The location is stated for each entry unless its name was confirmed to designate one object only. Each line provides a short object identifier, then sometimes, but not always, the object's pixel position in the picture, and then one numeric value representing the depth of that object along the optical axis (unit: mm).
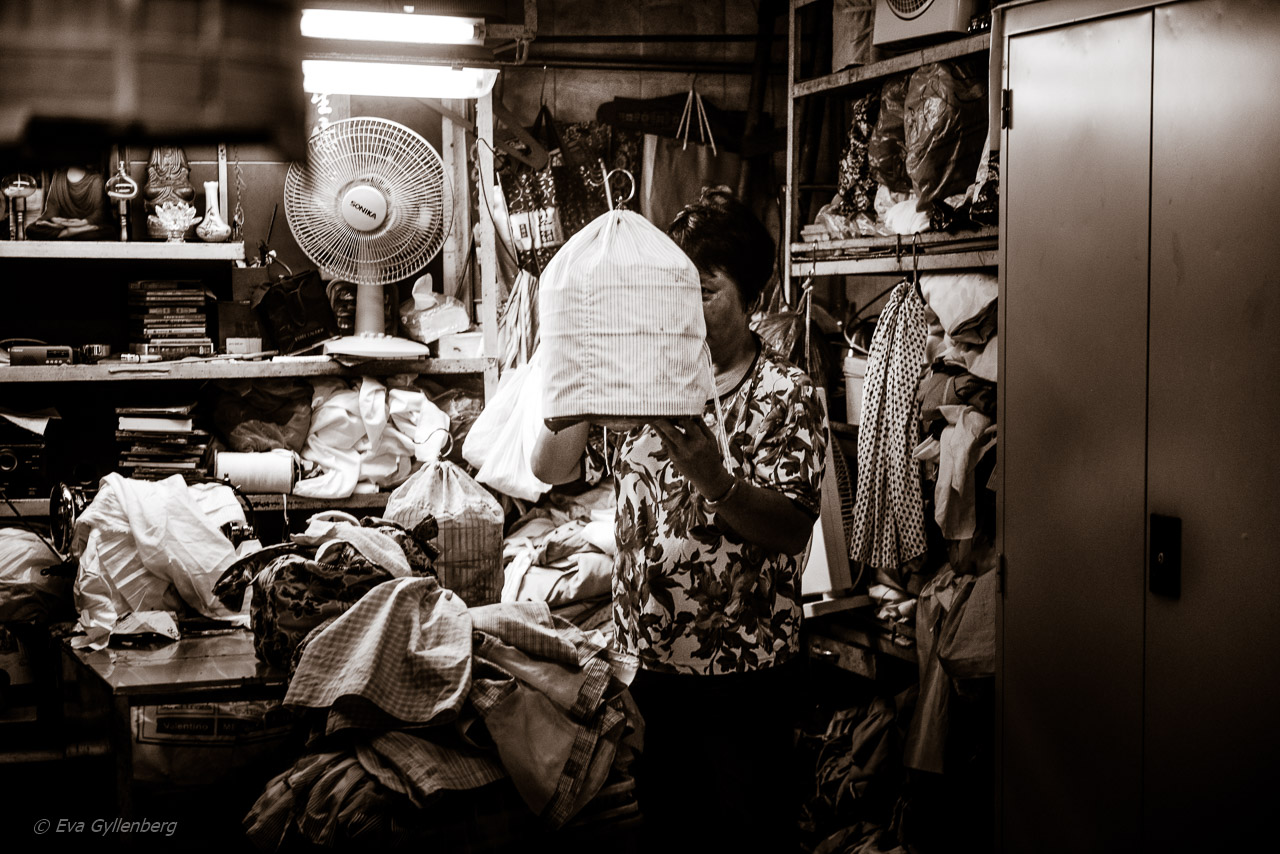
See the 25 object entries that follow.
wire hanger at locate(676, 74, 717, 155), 5105
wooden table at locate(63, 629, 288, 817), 2111
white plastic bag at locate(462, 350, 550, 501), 4156
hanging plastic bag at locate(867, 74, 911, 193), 3680
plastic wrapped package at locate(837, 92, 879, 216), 3850
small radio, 4117
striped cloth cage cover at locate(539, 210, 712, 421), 1909
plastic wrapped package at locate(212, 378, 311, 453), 4457
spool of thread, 4168
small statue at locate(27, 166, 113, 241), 4156
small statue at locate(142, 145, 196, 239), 4284
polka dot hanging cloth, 3467
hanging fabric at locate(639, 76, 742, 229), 5020
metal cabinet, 2139
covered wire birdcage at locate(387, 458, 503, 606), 3387
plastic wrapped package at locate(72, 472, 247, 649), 3043
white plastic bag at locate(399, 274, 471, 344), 4555
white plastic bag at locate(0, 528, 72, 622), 3104
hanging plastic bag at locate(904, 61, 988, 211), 3400
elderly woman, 2215
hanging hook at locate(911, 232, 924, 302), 3453
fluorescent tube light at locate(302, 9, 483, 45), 3006
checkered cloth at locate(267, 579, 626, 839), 1798
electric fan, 4012
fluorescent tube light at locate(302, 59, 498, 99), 3475
